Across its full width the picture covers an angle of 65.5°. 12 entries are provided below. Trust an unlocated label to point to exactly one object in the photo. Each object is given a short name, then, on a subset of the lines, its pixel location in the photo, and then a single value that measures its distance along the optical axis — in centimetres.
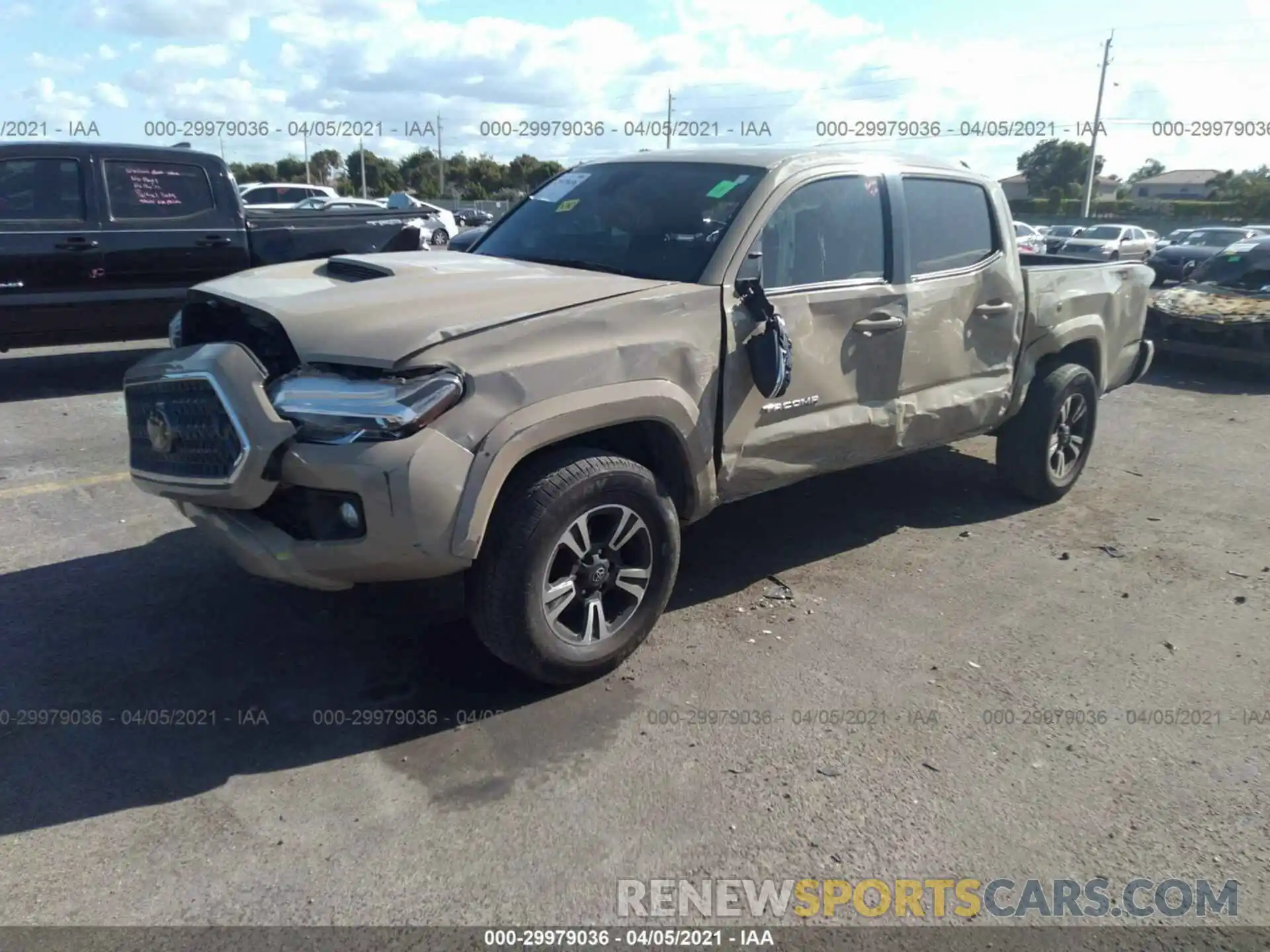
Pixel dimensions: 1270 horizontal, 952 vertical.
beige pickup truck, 305
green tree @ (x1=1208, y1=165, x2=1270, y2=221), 4766
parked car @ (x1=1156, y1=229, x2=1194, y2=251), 2756
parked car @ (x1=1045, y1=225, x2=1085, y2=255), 2965
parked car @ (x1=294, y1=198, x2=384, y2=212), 1880
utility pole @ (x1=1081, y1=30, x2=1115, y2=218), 4822
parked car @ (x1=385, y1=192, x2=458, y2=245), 2051
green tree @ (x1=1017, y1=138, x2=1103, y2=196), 7038
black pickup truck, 752
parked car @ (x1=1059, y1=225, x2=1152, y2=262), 2748
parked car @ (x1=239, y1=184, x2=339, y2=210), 2427
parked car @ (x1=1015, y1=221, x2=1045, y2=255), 2459
